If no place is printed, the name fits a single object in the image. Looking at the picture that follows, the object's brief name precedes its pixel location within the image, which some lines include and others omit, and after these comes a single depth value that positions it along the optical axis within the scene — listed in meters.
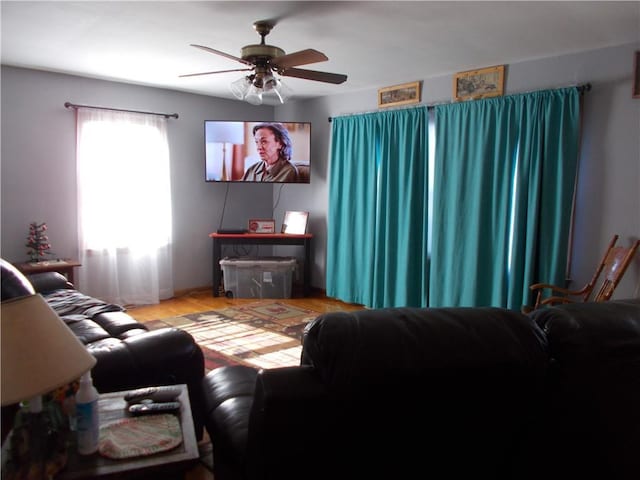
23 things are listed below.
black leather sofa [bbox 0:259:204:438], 1.89
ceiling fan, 2.93
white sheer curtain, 4.73
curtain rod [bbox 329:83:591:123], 3.49
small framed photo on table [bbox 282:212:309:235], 5.68
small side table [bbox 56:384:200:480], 1.24
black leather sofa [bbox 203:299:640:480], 1.08
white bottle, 1.30
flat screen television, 5.37
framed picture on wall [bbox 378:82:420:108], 4.61
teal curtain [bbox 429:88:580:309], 3.63
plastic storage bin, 5.49
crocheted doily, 1.32
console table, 5.48
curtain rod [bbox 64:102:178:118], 4.54
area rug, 3.59
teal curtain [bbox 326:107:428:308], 4.59
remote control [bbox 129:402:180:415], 1.53
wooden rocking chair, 3.19
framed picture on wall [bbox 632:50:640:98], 3.27
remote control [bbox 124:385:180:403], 1.61
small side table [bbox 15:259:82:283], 4.10
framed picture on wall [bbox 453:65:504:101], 3.99
